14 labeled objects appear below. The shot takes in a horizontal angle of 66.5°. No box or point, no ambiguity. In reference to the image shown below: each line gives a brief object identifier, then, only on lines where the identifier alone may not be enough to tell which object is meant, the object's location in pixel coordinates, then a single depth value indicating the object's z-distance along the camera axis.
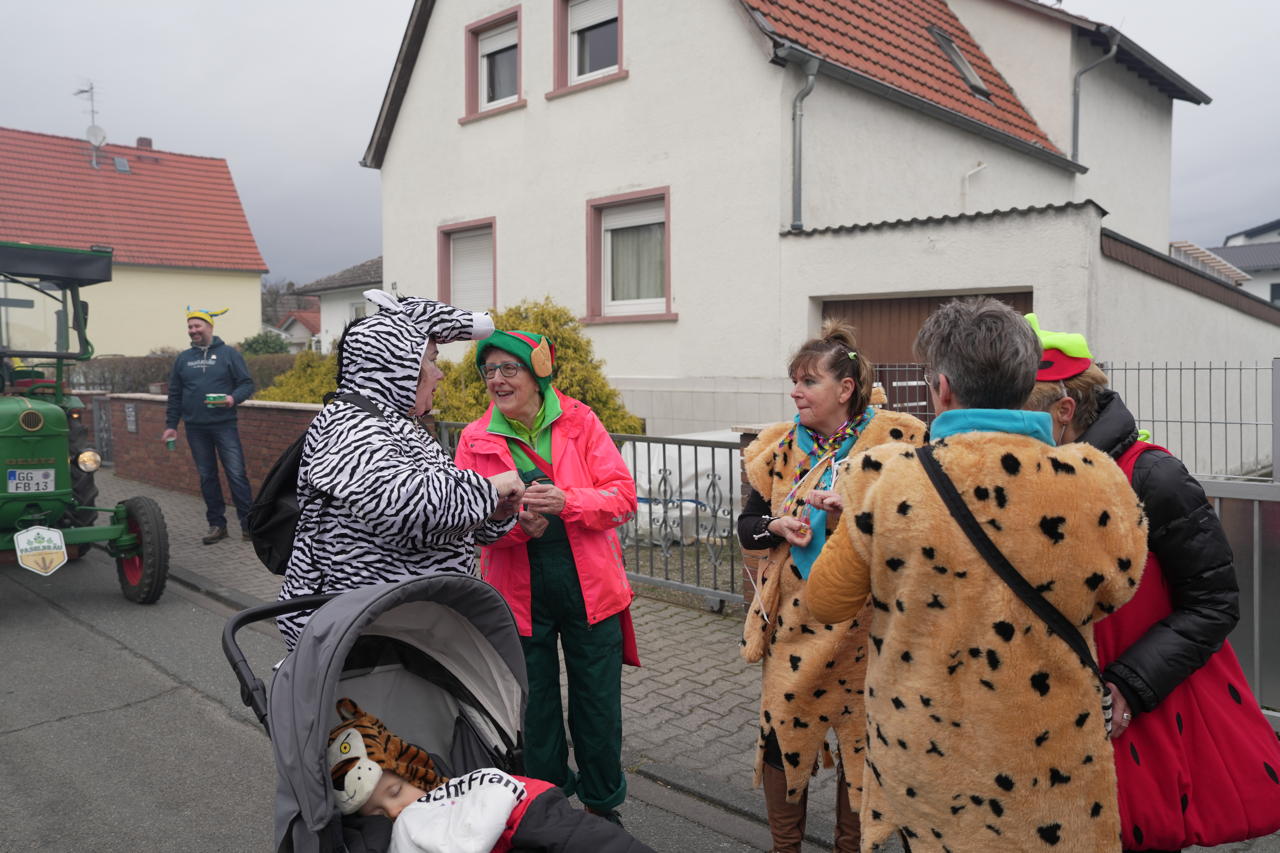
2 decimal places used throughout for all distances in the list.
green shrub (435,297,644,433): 9.58
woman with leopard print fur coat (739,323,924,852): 3.05
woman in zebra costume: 2.75
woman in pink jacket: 3.51
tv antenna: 34.06
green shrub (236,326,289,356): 34.31
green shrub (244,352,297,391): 25.25
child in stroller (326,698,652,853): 2.32
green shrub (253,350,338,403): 13.01
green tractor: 7.29
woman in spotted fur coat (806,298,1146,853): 1.97
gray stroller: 2.78
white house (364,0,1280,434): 9.89
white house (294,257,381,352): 36.38
